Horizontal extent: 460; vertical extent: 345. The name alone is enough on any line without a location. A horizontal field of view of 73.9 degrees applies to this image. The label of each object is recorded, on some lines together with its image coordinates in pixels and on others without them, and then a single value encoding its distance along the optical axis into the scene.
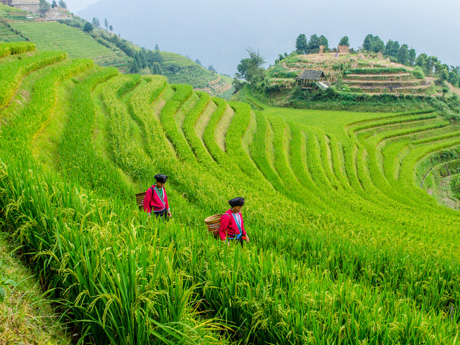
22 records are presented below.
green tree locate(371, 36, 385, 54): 77.40
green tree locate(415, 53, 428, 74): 66.70
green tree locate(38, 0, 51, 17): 109.62
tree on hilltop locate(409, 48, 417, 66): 76.38
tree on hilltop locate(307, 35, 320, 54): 77.75
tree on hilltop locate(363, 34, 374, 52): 77.54
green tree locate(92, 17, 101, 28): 142.40
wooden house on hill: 46.24
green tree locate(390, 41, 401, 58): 79.69
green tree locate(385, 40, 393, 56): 80.81
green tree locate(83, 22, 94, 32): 95.56
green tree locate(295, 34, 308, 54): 77.98
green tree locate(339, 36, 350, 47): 74.34
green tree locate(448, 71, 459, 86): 62.94
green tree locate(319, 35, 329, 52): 77.99
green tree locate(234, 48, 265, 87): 60.75
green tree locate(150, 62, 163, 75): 77.11
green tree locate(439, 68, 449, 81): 58.41
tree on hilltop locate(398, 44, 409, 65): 76.69
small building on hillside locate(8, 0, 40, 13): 114.91
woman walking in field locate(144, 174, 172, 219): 5.81
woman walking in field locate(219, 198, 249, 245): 4.94
